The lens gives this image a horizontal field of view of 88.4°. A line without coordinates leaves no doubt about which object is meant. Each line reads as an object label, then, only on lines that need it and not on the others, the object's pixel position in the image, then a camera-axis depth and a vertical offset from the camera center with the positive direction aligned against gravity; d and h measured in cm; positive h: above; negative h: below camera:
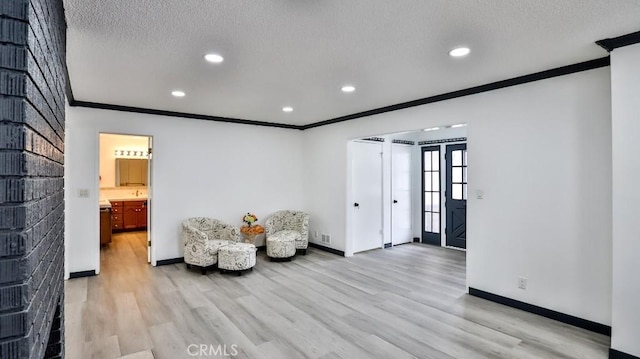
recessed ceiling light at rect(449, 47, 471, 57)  277 +109
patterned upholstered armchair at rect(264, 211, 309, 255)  607 -86
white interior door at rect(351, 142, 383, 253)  610 -31
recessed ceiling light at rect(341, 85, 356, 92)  390 +110
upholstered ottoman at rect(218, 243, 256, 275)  476 -116
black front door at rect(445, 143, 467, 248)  650 -34
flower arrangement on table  569 -85
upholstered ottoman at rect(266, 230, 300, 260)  552 -114
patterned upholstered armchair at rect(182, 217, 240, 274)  483 -96
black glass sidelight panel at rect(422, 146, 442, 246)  696 -35
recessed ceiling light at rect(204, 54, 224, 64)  289 +109
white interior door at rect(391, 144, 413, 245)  680 -33
